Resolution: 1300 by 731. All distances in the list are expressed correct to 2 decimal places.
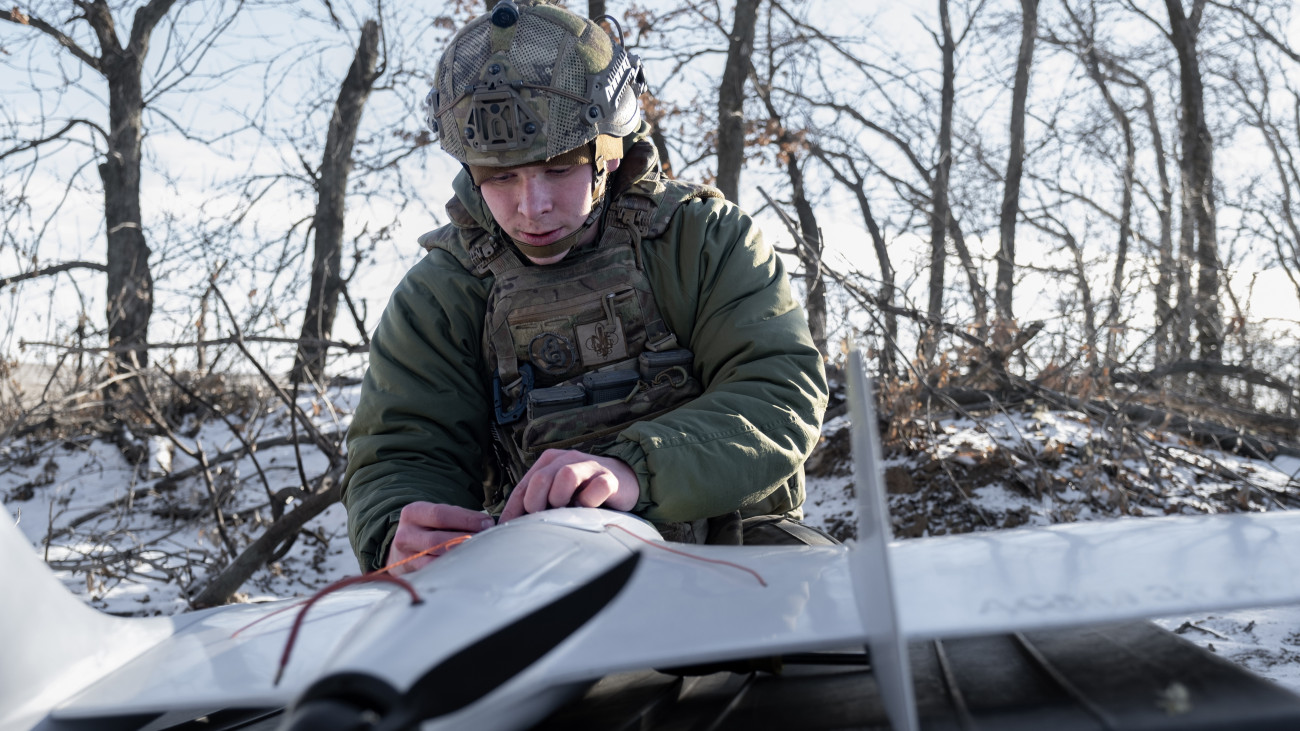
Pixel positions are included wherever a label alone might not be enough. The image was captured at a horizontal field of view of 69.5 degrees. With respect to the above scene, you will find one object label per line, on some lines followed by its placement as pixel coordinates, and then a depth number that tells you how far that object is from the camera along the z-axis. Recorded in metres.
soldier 2.10
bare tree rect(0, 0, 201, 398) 8.46
